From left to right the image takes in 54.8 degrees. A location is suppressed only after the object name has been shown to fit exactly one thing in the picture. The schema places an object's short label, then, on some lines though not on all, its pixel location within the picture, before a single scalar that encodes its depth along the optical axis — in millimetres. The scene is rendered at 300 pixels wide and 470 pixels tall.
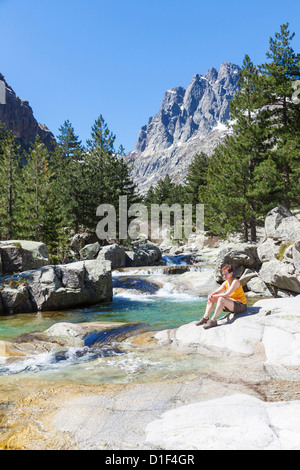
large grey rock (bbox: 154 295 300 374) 6324
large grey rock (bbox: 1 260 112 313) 13605
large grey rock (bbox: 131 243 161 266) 30500
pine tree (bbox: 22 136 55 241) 24359
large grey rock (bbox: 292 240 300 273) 13367
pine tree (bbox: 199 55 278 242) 23922
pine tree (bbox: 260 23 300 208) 22578
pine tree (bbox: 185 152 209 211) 48938
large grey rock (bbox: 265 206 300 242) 17109
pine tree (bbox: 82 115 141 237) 33062
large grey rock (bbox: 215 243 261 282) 18500
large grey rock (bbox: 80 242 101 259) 28219
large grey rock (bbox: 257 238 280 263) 16575
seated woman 8023
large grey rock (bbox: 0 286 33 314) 13266
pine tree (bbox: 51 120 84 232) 31945
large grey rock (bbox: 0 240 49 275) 16062
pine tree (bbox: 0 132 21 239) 24234
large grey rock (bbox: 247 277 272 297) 16250
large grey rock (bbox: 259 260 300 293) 13648
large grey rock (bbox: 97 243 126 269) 26922
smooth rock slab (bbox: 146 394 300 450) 3213
